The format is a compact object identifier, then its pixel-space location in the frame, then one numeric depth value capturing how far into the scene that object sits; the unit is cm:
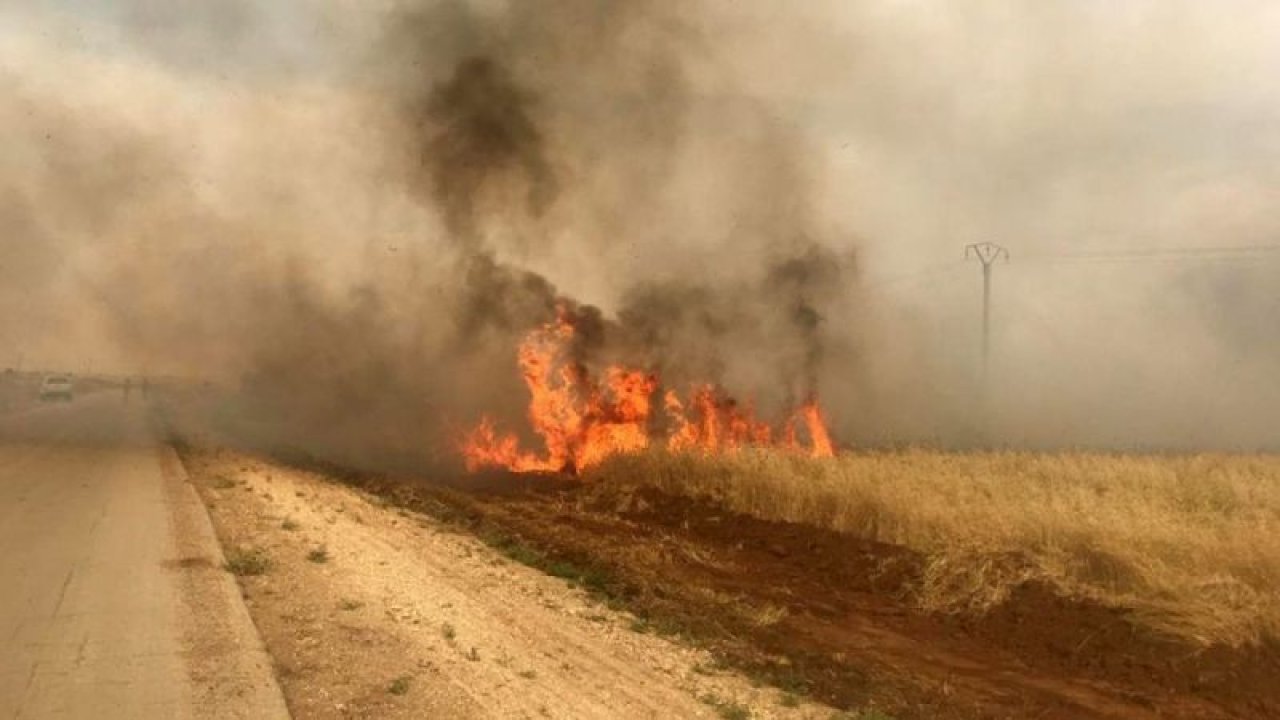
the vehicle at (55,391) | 6588
